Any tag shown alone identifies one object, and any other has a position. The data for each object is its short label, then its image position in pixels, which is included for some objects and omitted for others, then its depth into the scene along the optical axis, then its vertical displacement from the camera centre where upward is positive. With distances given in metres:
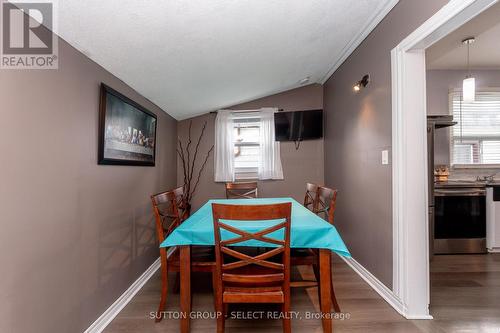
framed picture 1.78 +0.36
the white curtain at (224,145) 3.71 +0.40
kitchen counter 3.10 -0.21
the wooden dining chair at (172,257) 1.79 -0.75
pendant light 2.48 +0.88
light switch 2.02 +0.11
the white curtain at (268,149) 3.70 +0.33
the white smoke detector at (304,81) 3.39 +1.36
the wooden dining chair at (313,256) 1.83 -0.72
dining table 1.50 -0.50
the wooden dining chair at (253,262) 1.30 -0.61
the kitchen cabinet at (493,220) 3.16 -0.72
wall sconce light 2.35 +0.93
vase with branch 3.82 +0.12
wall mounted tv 3.68 +0.72
